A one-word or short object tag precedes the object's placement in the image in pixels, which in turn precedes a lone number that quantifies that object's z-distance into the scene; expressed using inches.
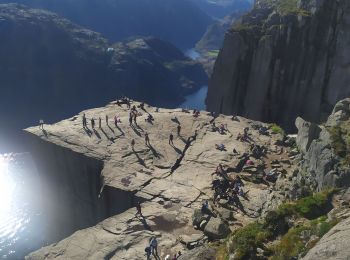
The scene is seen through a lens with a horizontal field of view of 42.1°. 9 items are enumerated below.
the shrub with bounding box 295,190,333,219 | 1013.2
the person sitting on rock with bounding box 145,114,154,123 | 2679.6
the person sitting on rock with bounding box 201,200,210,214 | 1587.1
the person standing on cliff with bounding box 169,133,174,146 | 2396.2
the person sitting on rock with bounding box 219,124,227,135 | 2537.9
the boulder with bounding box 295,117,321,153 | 1644.6
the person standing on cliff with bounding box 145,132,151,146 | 2384.1
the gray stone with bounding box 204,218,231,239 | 1405.3
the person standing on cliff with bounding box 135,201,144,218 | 1677.0
